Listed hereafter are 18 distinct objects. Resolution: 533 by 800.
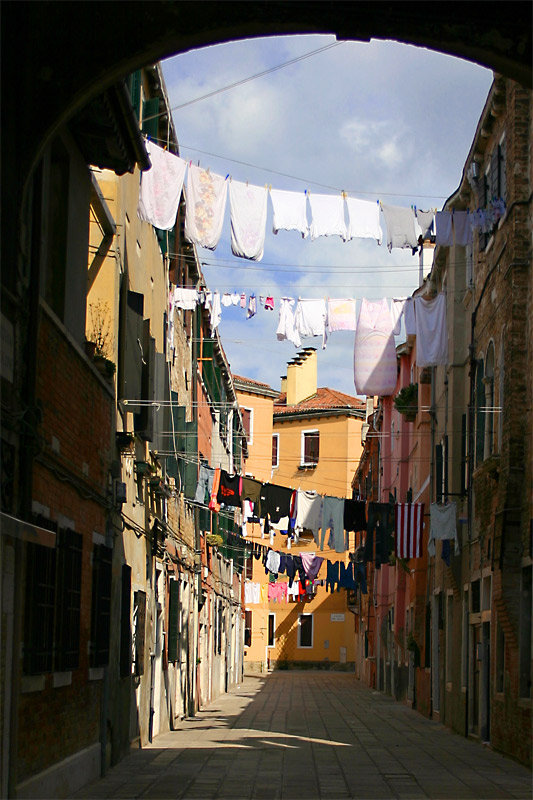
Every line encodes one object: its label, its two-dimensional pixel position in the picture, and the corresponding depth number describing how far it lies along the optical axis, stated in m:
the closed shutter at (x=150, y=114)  17.52
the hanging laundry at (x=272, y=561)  39.66
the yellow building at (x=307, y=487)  58.72
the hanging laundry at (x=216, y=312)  21.58
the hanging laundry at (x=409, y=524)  25.38
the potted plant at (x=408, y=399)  30.95
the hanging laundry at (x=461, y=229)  18.83
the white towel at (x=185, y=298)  22.48
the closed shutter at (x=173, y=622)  21.81
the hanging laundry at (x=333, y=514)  25.83
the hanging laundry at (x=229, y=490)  24.80
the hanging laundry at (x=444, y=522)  22.20
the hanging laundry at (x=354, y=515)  25.81
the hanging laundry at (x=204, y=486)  23.47
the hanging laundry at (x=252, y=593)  53.25
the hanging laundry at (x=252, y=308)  20.75
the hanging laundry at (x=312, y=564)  40.62
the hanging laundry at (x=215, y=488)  25.11
